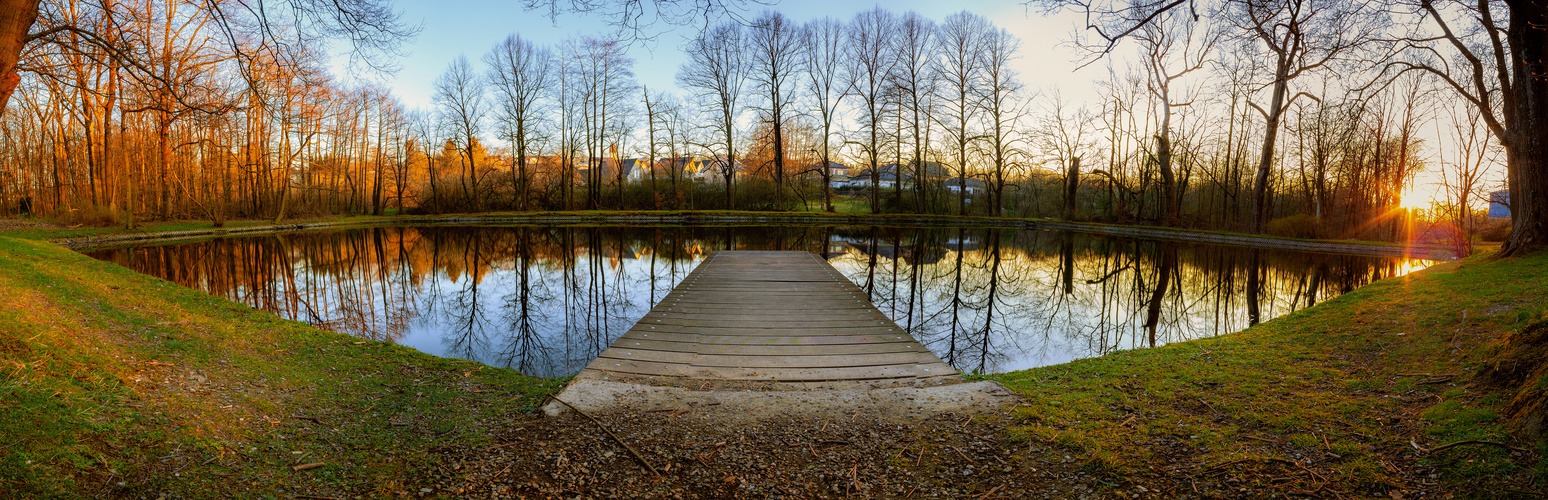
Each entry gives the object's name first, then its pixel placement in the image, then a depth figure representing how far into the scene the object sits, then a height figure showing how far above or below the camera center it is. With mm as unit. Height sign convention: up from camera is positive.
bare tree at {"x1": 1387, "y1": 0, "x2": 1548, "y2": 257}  5816 +1319
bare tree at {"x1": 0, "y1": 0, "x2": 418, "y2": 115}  3018 +1191
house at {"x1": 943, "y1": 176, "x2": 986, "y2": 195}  38844 +2574
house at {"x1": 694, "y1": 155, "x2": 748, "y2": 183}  32438 +3611
